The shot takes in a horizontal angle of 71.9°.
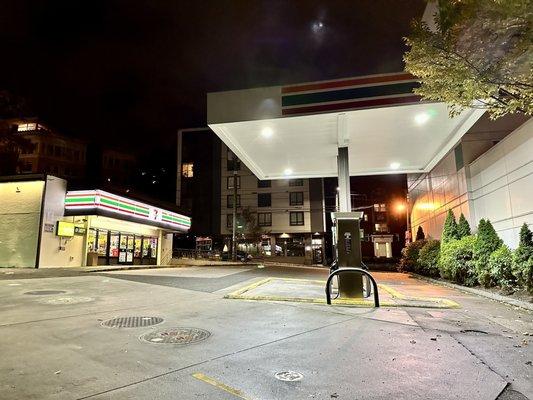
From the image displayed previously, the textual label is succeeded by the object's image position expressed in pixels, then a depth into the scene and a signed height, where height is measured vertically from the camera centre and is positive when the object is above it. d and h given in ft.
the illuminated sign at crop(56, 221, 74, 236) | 69.10 +5.14
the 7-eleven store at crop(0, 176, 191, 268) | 65.98 +6.45
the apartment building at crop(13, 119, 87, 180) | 180.96 +52.20
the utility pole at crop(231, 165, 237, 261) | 127.15 +6.55
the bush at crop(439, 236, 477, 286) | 43.64 -0.56
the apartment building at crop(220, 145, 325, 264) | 184.65 +21.81
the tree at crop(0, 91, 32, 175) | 102.27 +30.75
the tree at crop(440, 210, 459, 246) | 53.98 +3.89
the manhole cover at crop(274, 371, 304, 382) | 13.01 -4.28
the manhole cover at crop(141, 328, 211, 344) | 17.63 -3.97
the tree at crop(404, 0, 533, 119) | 20.48 +12.32
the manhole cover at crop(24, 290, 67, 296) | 31.01 -3.15
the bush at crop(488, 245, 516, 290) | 34.94 -1.00
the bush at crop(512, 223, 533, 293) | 30.60 -0.33
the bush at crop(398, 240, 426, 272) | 73.20 -0.07
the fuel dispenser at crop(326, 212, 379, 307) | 30.19 +0.29
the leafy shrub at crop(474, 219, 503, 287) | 39.24 +0.86
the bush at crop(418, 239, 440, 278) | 58.95 -0.23
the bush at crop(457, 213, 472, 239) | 52.47 +4.14
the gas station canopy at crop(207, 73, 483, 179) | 32.17 +13.14
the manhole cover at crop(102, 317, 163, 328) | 20.58 -3.81
